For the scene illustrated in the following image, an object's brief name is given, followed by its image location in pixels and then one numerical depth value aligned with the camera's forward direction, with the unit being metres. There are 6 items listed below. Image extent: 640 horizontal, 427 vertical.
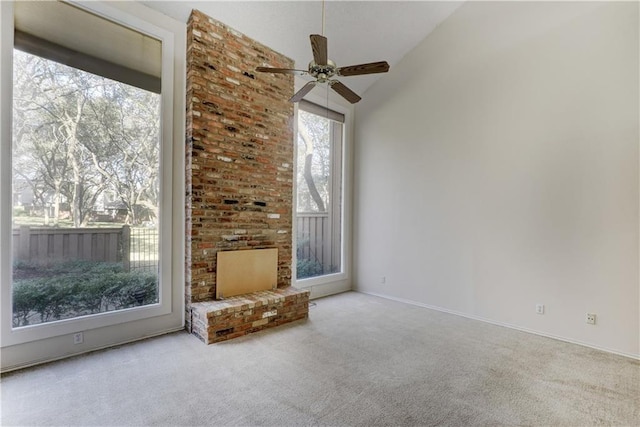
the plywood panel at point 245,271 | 3.74
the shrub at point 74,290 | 2.67
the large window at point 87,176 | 2.63
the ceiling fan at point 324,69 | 2.41
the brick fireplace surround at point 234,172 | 3.49
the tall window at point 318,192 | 4.92
